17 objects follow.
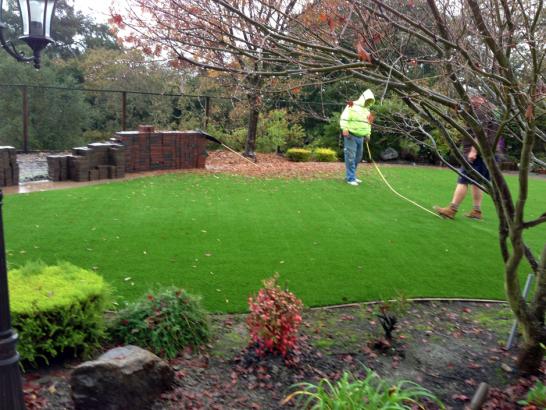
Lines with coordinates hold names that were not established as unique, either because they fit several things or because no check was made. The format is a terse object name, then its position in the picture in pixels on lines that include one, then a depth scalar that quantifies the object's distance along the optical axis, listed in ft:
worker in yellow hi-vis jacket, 35.81
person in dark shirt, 27.81
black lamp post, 9.52
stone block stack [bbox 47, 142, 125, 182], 34.94
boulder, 10.70
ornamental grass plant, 9.96
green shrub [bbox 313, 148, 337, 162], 55.01
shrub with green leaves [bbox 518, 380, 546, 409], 10.73
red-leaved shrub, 12.83
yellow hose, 30.06
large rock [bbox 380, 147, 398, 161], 62.03
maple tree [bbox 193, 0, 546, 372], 10.85
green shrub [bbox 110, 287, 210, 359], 13.17
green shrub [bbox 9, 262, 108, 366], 11.75
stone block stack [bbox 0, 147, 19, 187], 31.07
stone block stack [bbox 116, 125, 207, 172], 39.14
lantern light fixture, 15.28
